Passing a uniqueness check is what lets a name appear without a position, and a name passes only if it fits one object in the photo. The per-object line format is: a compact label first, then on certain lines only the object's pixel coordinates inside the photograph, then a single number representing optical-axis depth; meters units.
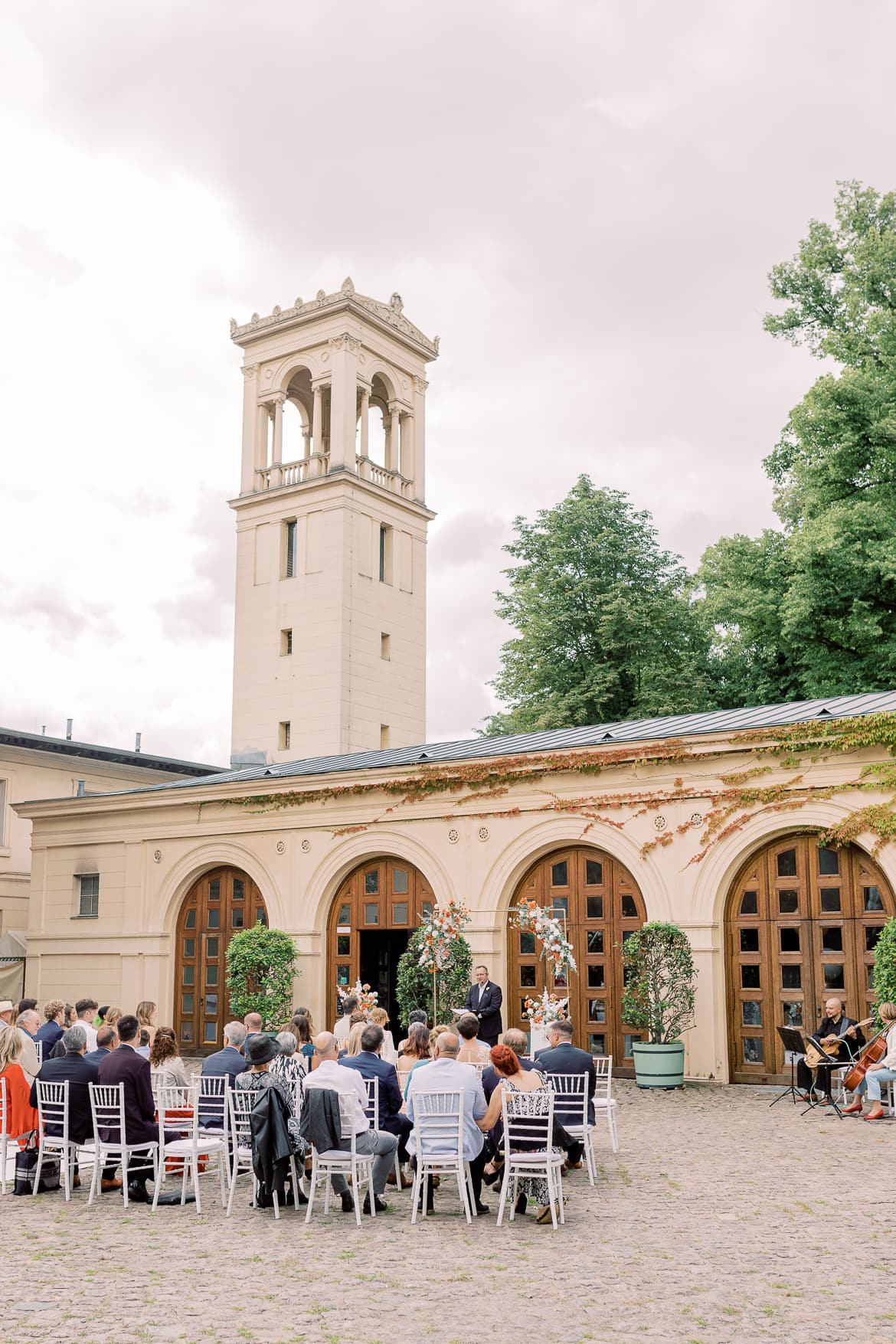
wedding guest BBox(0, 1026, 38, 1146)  10.48
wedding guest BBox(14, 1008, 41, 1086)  11.51
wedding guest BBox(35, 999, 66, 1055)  12.47
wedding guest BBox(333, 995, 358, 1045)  12.41
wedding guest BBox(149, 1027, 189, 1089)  10.92
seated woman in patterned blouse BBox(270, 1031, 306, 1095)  9.83
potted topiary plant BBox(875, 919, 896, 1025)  15.05
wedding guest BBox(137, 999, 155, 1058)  12.36
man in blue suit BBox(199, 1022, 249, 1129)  10.95
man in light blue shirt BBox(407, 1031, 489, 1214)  9.29
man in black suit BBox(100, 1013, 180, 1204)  10.03
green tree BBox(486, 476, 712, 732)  33.50
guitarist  14.40
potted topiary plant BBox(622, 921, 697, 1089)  16.66
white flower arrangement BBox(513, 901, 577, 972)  17.45
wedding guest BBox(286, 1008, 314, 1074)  11.29
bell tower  38.91
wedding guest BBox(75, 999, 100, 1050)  12.45
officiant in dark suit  15.99
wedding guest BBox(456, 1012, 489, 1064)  10.31
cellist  13.56
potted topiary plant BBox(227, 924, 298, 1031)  21.12
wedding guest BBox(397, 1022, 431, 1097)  11.29
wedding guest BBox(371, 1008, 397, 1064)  12.26
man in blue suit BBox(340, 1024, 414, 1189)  10.05
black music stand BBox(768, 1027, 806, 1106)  14.34
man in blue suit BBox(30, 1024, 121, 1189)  10.25
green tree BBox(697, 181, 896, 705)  25.55
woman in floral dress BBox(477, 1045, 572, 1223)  9.27
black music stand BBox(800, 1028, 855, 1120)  13.97
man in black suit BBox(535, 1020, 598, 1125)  10.57
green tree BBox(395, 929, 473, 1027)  18.78
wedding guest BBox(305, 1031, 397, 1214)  9.49
